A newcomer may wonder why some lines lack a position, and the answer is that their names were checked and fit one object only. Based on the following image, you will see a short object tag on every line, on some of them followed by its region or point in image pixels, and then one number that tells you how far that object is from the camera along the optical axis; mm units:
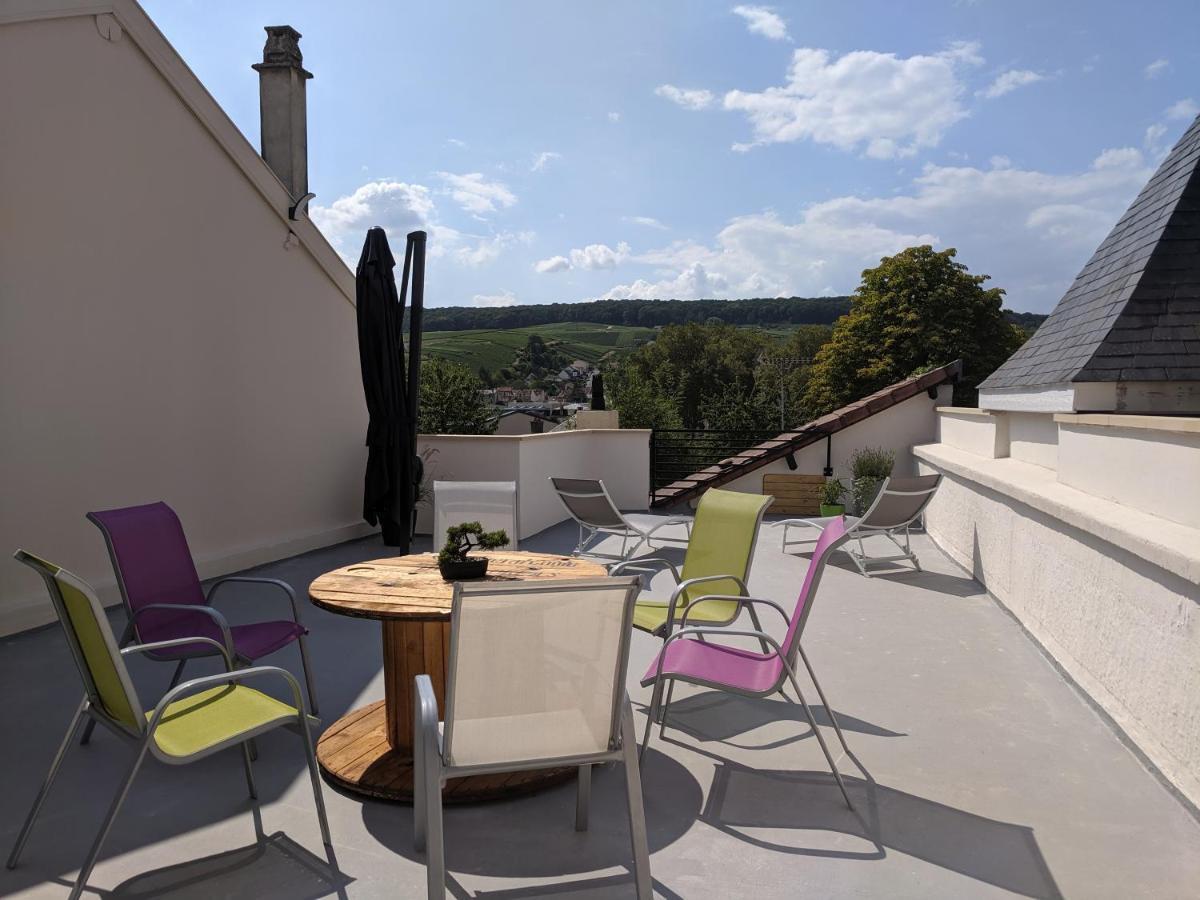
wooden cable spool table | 2729
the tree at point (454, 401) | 27188
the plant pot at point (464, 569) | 3182
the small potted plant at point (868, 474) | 9406
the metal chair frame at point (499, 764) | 1870
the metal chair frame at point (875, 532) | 6660
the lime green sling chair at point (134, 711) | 2186
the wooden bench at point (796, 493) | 10234
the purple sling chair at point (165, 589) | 3316
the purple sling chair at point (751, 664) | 2830
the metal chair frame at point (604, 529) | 6595
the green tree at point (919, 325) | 25547
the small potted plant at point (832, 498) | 9453
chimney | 7922
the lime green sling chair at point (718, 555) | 3844
